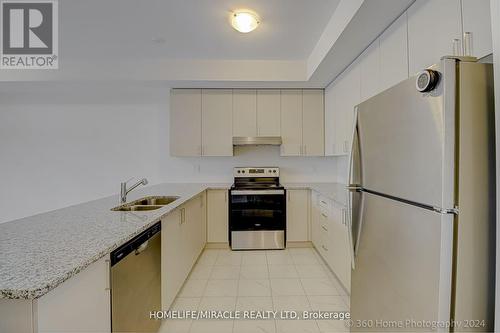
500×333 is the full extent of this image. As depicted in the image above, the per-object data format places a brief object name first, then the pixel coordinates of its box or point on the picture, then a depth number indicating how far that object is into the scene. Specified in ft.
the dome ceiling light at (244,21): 7.15
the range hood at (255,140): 12.03
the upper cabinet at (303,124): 12.41
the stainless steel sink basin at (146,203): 7.23
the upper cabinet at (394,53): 5.64
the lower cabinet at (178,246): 6.35
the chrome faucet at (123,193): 7.41
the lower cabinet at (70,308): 2.63
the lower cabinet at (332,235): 7.46
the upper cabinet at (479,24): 3.57
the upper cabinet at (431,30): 4.24
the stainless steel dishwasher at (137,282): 4.06
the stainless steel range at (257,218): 11.60
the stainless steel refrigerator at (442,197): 2.92
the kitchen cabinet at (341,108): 8.76
